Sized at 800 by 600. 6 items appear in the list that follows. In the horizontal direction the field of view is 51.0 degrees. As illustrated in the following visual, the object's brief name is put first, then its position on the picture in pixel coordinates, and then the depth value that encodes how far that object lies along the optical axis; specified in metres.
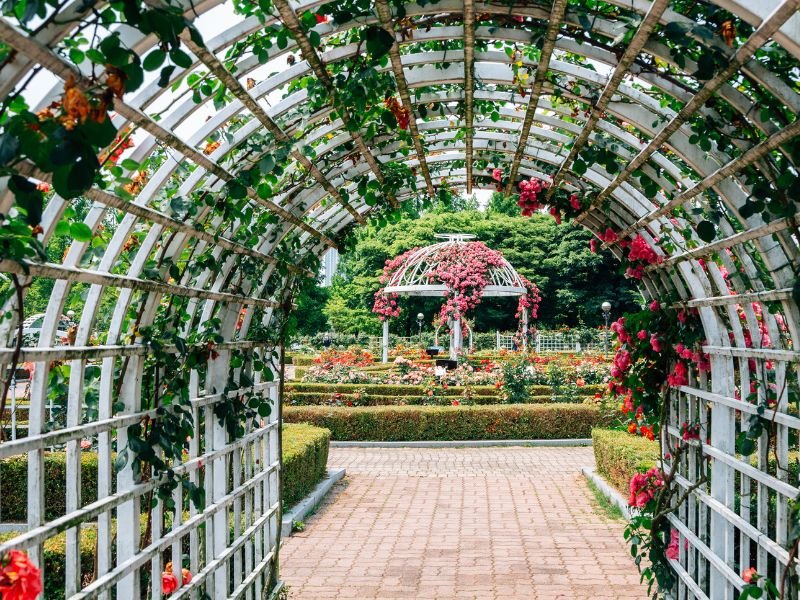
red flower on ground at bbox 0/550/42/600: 1.89
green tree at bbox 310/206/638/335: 33.88
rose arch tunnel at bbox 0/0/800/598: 2.12
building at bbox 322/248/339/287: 69.62
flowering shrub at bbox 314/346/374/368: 19.54
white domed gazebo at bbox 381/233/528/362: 19.92
